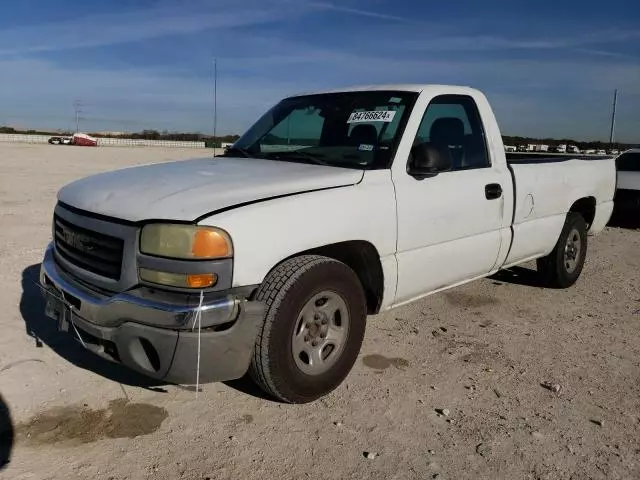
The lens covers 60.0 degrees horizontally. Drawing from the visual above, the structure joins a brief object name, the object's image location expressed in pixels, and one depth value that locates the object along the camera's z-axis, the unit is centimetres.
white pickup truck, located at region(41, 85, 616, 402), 268
